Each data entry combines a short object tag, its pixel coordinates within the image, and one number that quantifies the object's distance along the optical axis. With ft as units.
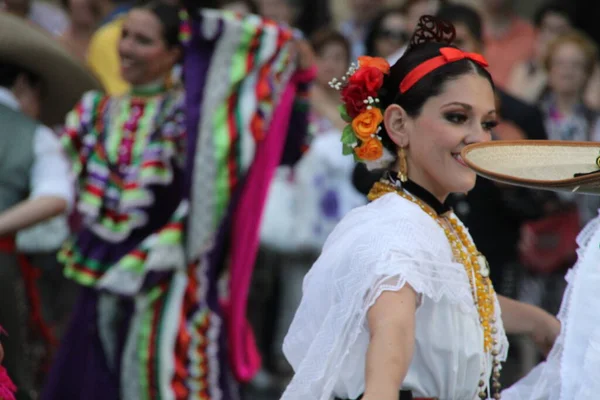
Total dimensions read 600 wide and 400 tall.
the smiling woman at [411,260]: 22.02
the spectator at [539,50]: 53.11
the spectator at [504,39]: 55.77
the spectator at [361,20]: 57.72
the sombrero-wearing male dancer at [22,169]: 35.94
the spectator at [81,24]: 55.98
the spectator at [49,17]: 57.98
